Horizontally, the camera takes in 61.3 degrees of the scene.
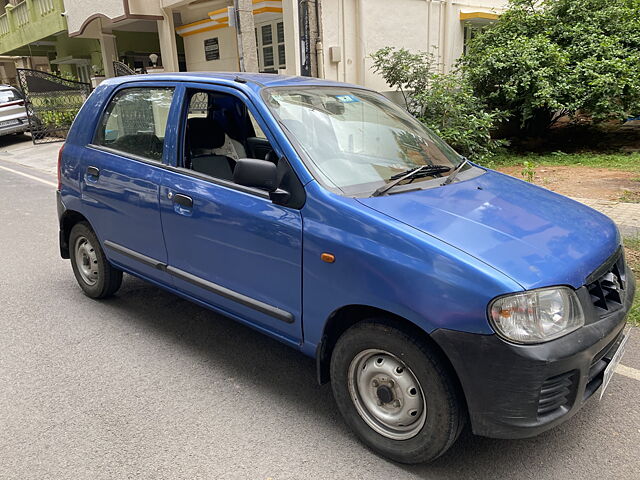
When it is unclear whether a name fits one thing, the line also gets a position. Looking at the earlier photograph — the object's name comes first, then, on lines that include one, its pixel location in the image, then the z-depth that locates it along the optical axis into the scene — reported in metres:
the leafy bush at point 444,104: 10.37
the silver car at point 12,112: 17.55
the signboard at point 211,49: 15.63
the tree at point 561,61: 10.70
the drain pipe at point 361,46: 12.94
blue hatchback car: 2.27
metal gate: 16.77
